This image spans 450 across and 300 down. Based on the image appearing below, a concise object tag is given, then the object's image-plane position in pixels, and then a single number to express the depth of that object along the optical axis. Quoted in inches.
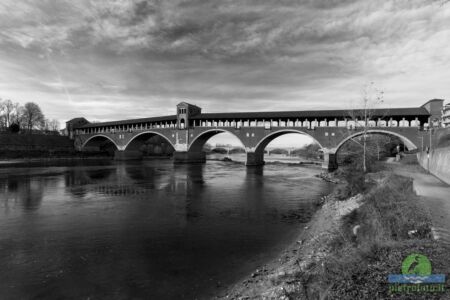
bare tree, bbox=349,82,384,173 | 1302.2
